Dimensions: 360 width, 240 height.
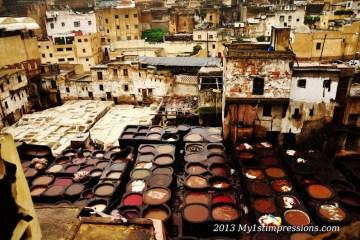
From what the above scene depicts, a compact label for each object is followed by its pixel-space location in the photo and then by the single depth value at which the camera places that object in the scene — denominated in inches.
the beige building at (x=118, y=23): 2412.6
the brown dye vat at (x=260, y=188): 724.0
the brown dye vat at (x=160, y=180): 752.7
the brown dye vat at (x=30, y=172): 827.4
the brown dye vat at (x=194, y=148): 909.2
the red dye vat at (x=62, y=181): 792.3
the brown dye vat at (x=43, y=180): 794.5
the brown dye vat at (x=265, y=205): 673.0
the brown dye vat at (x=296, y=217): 629.6
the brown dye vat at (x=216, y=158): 852.1
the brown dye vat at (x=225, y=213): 644.1
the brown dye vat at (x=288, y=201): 681.0
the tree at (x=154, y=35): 2361.0
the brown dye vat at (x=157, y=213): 654.5
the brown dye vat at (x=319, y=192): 703.7
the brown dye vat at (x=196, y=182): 746.9
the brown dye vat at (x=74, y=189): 746.8
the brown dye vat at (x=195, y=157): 855.1
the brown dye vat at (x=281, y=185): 738.2
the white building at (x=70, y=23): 2403.9
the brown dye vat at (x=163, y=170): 804.0
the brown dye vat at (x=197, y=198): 699.4
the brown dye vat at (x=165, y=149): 906.3
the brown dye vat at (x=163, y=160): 846.5
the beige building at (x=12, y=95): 1336.1
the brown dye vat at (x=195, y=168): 806.5
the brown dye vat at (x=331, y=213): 634.2
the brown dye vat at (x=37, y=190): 753.0
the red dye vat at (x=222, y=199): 697.0
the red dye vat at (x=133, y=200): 696.1
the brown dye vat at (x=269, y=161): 847.1
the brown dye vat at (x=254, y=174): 790.5
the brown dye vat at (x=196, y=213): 641.7
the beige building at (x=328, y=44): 1593.3
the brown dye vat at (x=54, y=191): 741.9
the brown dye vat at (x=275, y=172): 799.7
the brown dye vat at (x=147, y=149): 914.1
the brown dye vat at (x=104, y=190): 737.6
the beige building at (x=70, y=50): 1985.7
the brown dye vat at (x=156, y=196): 689.3
